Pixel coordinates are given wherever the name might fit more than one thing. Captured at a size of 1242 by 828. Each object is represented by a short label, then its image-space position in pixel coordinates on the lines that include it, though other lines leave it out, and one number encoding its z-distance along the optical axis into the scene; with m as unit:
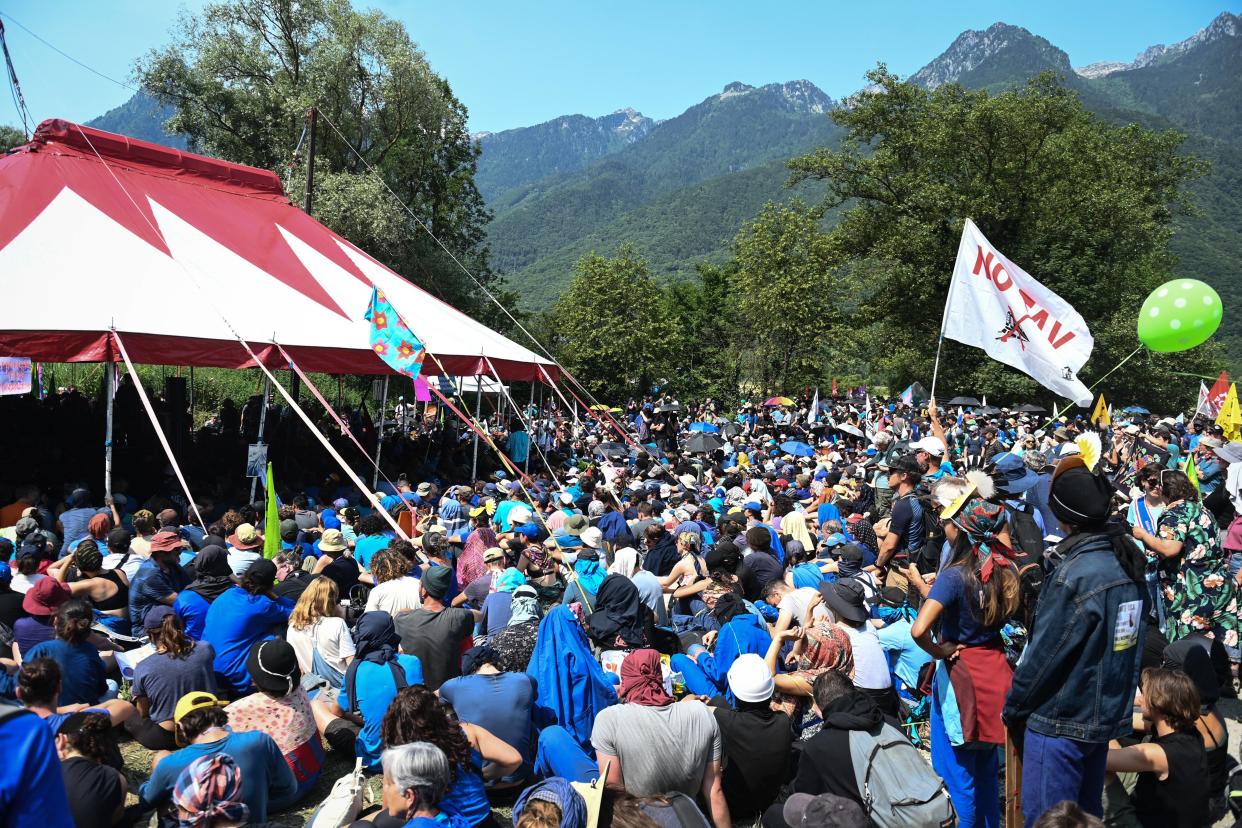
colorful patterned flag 9.71
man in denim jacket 2.71
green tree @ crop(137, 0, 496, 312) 23.98
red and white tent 9.18
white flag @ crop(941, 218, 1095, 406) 7.47
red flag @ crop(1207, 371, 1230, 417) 15.90
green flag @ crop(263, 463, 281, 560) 6.64
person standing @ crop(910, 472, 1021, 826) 3.51
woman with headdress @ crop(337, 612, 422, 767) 4.50
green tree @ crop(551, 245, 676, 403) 35.78
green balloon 6.80
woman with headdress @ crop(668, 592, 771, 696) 5.14
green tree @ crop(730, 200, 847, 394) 33.25
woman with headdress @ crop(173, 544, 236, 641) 5.38
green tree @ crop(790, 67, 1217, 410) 30.59
